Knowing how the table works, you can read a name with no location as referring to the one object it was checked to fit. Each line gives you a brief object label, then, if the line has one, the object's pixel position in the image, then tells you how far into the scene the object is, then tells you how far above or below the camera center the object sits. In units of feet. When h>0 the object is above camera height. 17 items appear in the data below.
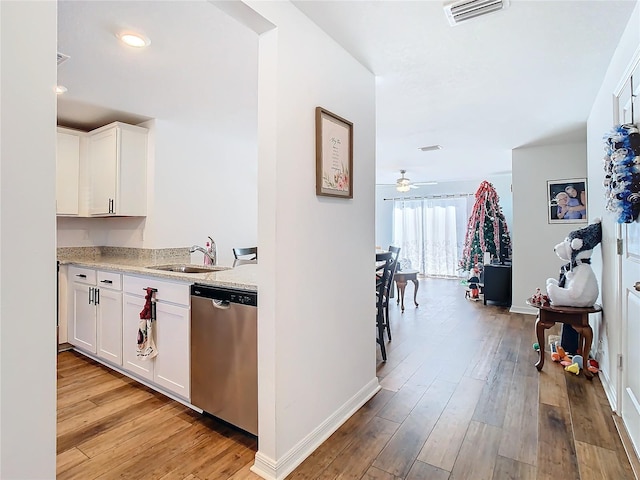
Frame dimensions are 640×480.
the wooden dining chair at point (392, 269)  11.86 -1.00
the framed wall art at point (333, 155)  6.41 +1.67
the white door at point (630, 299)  6.11 -1.10
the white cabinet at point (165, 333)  7.43 -2.05
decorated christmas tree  19.74 +0.81
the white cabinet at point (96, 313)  9.39 -2.02
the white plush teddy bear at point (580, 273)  9.28 -0.86
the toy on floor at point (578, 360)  9.47 -3.21
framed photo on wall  14.88 +1.75
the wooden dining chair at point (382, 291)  10.41 -1.58
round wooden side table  9.15 -2.13
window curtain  27.02 +0.75
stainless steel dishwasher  6.17 -2.09
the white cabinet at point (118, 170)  11.03 +2.30
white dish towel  8.05 -2.06
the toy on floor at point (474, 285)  19.26 -2.44
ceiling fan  21.34 +3.47
